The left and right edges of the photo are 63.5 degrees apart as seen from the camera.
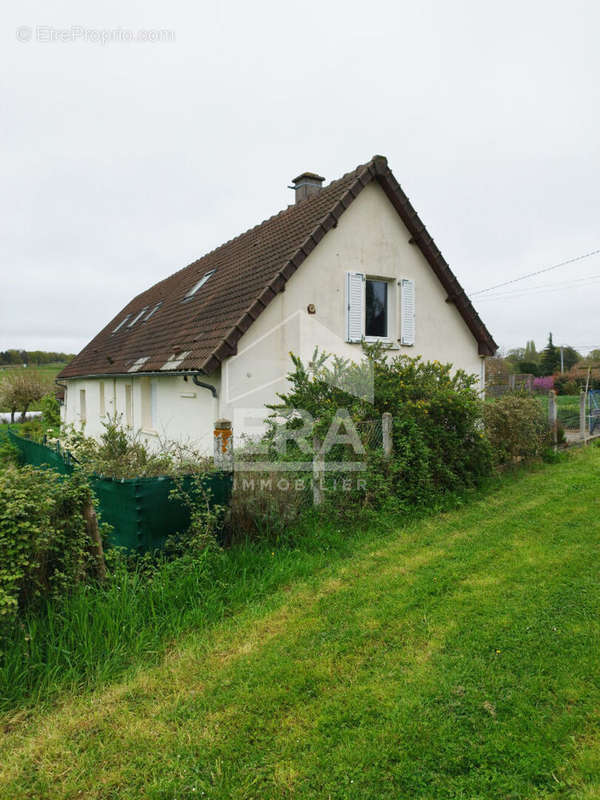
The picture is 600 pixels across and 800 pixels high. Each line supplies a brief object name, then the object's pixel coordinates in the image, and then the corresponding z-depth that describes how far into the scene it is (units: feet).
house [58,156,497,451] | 29.35
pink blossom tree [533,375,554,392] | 119.45
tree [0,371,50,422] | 112.27
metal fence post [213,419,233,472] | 20.47
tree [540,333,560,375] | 166.81
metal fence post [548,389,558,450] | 37.70
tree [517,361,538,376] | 157.99
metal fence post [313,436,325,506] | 20.84
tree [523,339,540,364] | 192.67
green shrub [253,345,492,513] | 22.43
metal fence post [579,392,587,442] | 41.73
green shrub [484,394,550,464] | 30.94
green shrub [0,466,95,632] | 11.44
